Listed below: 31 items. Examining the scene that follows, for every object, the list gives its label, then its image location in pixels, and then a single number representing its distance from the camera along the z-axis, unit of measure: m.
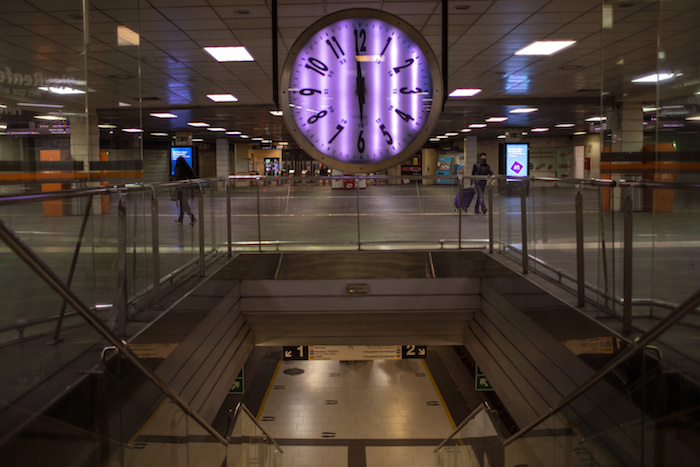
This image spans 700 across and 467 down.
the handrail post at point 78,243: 3.64
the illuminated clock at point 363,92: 3.10
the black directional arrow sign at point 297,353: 9.14
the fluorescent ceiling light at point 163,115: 20.38
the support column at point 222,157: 35.91
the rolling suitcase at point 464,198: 8.34
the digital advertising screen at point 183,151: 26.61
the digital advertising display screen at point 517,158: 21.64
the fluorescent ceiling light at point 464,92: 15.41
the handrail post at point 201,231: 6.39
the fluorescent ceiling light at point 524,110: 19.92
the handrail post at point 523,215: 6.52
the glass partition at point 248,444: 5.82
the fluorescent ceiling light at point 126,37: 8.66
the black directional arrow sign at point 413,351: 9.62
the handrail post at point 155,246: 4.72
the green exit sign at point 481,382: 8.75
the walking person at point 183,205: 5.75
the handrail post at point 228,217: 7.51
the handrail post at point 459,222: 8.31
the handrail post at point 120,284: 3.89
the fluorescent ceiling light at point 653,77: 5.23
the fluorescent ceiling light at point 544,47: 9.70
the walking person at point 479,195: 8.19
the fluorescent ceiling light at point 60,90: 5.92
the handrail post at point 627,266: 4.03
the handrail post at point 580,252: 4.82
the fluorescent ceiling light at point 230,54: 9.78
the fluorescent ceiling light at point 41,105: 5.41
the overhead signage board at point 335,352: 9.14
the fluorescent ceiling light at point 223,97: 15.95
